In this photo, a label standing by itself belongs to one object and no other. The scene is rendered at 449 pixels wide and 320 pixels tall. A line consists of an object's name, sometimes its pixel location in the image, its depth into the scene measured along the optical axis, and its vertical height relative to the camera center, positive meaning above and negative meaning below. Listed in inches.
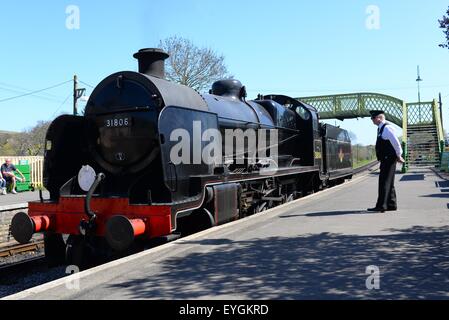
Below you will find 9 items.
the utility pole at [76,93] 1039.0 +173.8
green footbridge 953.5 +103.1
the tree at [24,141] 2204.7 +138.4
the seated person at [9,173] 718.5 -12.1
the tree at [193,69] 1179.9 +256.3
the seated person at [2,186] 699.9 -33.1
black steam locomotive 249.9 -6.7
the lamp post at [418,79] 1715.1 +302.0
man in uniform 308.7 -1.7
